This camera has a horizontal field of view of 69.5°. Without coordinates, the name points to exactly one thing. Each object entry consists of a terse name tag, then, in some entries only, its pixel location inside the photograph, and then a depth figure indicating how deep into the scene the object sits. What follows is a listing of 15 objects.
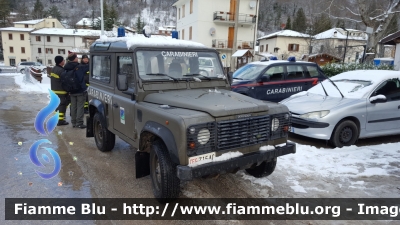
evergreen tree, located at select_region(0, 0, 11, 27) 69.44
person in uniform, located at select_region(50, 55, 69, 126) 7.55
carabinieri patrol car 8.47
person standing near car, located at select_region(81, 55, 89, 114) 7.51
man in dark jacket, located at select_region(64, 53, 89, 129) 7.36
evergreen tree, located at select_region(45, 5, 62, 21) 84.82
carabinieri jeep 3.15
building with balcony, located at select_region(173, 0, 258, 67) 34.62
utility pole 17.98
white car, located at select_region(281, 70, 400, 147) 5.72
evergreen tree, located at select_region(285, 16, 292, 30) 68.38
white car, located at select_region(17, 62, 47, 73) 36.94
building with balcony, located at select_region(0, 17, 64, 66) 58.25
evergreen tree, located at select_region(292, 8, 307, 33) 63.56
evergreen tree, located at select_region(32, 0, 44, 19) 86.12
